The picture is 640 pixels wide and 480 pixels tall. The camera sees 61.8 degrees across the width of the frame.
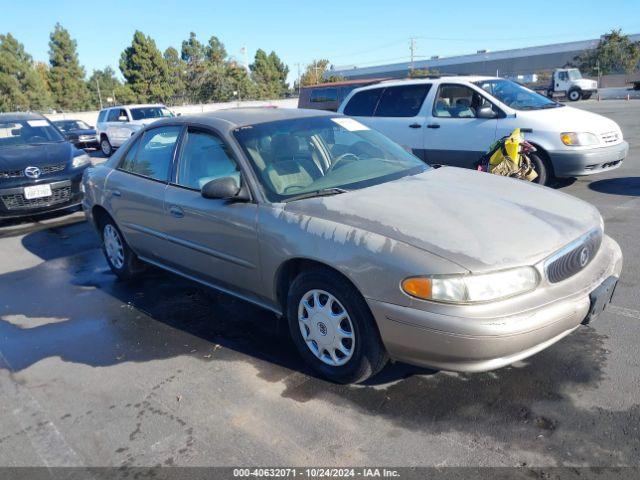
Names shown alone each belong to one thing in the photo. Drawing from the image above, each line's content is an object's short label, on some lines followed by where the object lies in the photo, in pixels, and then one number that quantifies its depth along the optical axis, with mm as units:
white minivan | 7328
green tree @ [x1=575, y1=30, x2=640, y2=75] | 53562
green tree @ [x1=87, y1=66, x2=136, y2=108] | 50000
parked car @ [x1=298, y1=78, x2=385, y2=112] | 15156
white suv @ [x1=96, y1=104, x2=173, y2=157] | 17094
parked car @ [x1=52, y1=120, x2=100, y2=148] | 19594
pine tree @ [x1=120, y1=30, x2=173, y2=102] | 49875
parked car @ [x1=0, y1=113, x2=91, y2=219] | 7707
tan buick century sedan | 2623
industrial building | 67000
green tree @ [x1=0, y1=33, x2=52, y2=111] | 44531
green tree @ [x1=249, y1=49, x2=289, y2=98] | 64412
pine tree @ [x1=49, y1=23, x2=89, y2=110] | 50875
